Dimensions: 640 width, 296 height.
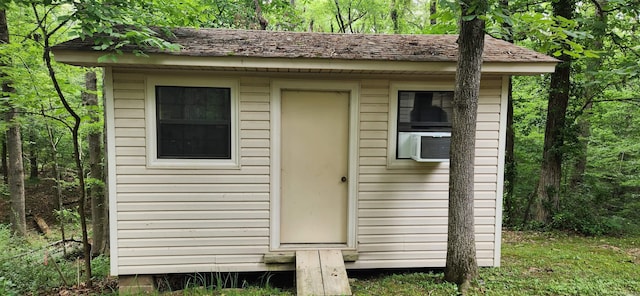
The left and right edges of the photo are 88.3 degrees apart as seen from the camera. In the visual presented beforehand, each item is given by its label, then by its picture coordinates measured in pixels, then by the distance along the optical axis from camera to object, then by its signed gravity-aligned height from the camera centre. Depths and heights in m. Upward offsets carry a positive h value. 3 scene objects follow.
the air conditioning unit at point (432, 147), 3.73 -0.11
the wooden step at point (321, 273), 3.32 -1.48
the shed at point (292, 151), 3.64 -0.19
